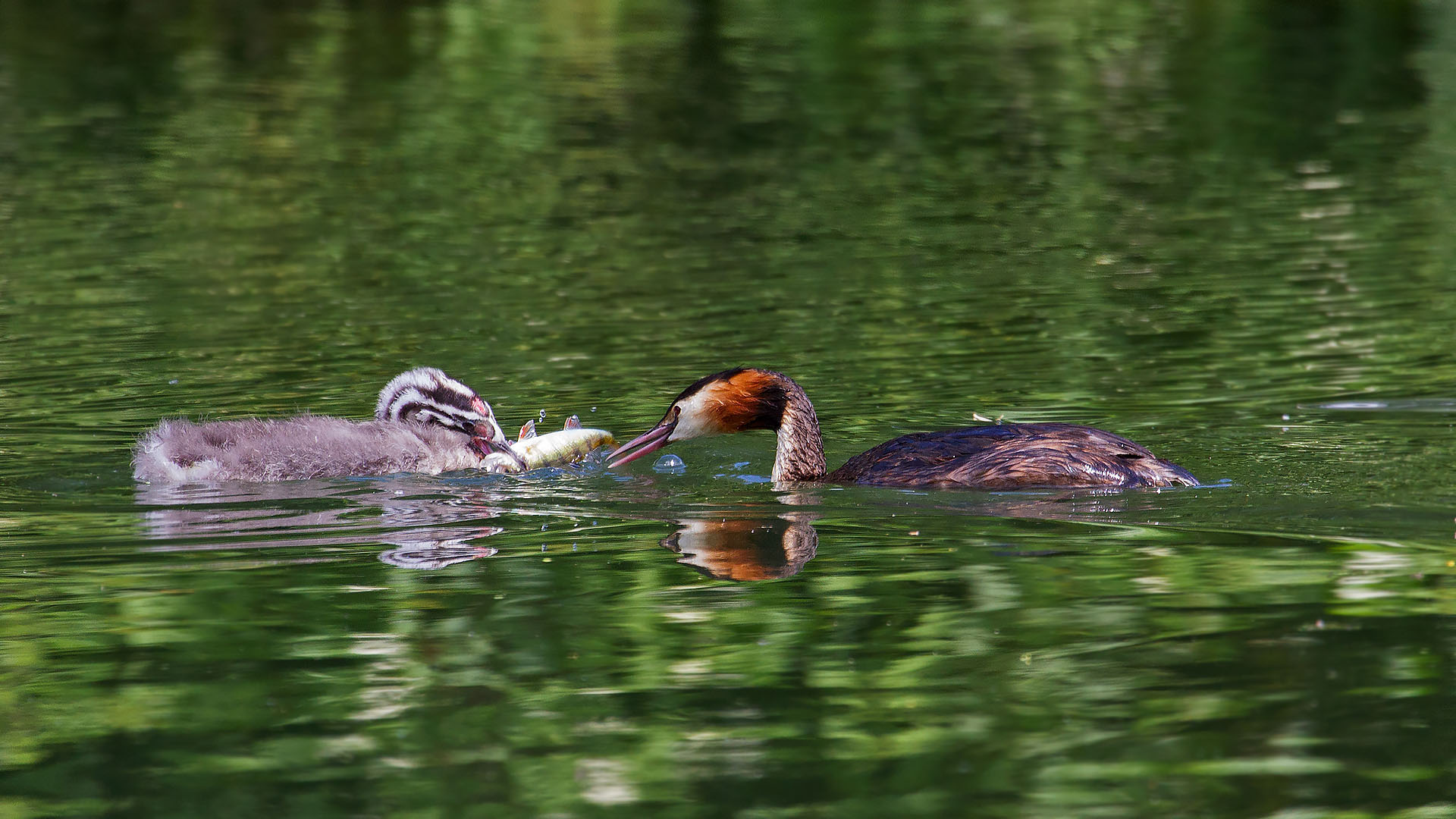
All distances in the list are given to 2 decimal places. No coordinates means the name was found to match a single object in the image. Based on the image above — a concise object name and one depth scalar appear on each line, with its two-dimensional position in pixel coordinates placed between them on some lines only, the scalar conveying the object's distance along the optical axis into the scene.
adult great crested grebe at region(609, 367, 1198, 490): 18.23
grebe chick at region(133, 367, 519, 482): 19.34
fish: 20.36
